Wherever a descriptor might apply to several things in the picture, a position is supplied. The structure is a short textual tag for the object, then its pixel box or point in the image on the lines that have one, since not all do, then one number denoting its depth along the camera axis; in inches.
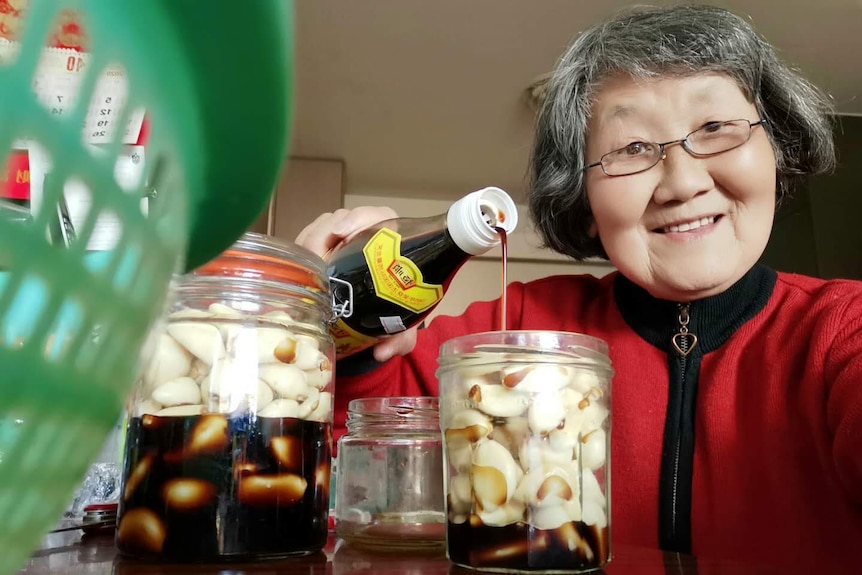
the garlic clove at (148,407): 15.0
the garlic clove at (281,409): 15.2
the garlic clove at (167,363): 15.2
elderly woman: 27.5
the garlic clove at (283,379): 15.6
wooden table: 13.9
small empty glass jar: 19.0
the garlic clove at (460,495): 15.9
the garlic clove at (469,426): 15.9
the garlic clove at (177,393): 14.9
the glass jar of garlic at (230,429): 14.4
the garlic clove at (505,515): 15.2
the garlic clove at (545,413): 15.5
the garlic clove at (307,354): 16.6
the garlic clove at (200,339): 15.3
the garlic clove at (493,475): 15.4
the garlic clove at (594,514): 15.6
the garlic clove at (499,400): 15.7
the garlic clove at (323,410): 16.5
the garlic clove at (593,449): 16.3
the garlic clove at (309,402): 16.0
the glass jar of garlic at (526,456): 15.1
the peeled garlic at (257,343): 15.5
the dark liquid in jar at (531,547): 14.9
